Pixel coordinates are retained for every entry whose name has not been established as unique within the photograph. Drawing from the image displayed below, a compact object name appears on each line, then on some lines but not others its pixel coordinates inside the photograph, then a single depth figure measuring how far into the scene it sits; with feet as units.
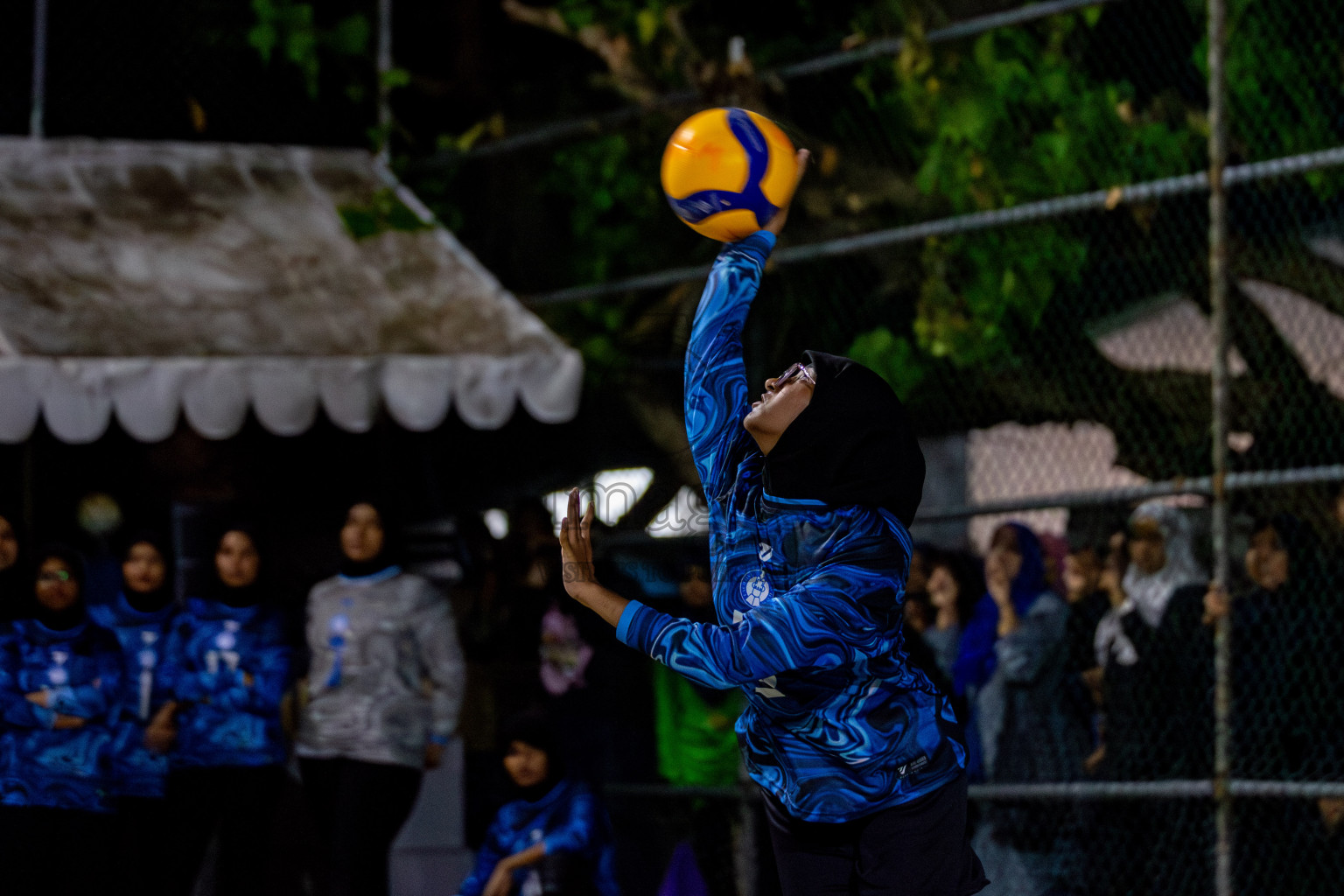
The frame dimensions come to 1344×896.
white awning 46.55
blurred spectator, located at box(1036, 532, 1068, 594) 41.09
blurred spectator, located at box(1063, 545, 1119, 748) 39.29
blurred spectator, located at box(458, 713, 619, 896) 40.68
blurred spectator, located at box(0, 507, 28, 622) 41.81
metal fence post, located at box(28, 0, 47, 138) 53.88
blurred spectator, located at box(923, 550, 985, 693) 41.16
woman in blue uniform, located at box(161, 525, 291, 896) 42.98
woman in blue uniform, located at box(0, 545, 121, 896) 40.70
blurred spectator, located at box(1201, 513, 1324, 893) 35.94
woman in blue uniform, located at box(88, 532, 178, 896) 42.24
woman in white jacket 43.14
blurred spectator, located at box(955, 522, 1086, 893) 39.06
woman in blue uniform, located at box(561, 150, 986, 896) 19.72
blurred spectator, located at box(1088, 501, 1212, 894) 37.24
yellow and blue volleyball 21.52
